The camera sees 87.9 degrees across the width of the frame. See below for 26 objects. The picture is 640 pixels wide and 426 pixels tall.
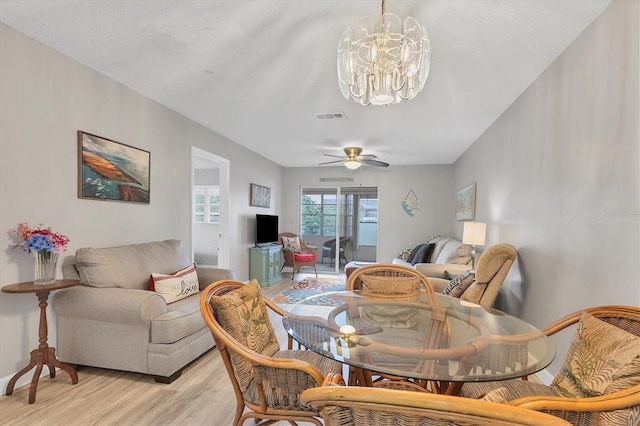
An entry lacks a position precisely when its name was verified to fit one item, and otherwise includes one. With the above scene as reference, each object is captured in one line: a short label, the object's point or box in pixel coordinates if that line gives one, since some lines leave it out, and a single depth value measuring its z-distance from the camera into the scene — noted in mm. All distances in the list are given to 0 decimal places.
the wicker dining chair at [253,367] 1428
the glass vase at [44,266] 2332
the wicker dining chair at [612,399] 977
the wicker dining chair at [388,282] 2600
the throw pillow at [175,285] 3000
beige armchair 2791
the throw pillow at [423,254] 5859
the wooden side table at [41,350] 2208
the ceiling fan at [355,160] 5543
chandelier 1820
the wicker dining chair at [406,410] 614
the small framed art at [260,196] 6207
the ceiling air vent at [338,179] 7719
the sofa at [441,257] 4352
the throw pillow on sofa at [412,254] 6229
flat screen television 6278
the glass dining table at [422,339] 1337
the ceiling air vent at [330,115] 3953
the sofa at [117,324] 2486
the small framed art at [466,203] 5059
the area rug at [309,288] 5344
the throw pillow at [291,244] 7215
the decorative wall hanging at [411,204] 7367
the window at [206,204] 7684
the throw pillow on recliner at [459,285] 3070
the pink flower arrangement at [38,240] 2271
